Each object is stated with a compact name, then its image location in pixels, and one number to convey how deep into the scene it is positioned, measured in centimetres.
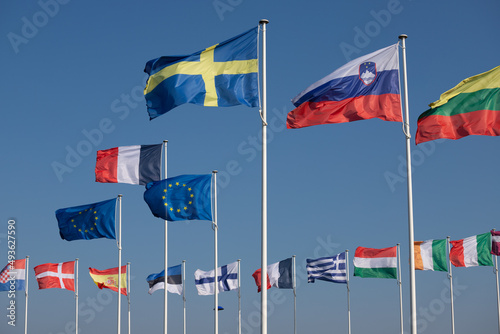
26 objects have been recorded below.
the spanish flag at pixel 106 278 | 4941
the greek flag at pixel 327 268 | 4728
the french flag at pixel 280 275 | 4928
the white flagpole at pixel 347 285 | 4788
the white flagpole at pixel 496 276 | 5184
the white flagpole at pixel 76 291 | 5312
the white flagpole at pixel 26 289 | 5232
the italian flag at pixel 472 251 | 4519
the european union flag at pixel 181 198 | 3069
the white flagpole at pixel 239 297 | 4906
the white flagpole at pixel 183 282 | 5191
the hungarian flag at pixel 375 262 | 4588
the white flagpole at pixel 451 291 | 4675
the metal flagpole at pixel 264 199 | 1931
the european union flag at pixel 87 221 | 3625
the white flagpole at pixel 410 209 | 2054
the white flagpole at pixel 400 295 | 4912
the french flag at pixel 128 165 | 3412
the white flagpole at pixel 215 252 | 3347
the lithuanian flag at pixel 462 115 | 2194
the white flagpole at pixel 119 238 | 3856
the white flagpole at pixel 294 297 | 4912
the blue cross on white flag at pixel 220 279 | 4803
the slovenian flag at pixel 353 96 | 2170
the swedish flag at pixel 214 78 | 2105
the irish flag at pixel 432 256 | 4553
